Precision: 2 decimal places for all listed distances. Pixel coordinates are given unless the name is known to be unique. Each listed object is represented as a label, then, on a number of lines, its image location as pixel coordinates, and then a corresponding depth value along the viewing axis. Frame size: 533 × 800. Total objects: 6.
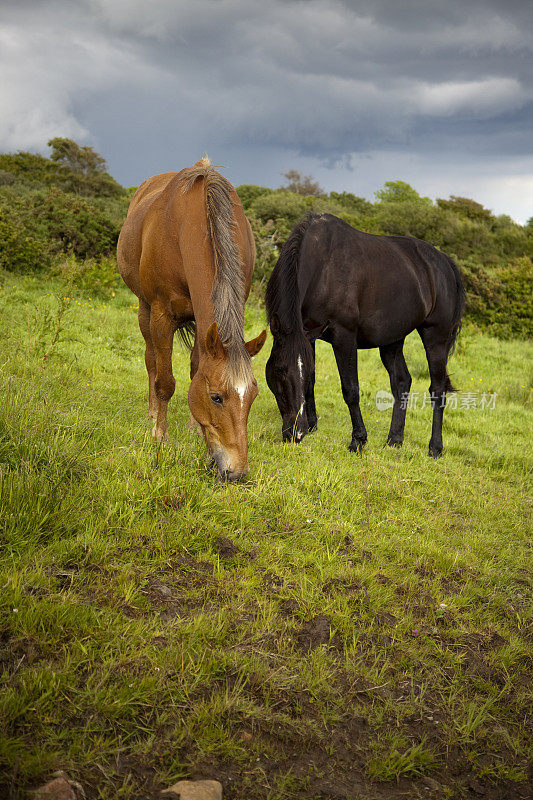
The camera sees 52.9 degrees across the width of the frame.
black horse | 5.41
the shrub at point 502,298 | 20.06
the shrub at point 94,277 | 11.80
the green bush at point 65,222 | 14.02
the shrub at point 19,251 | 11.79
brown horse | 3.63
